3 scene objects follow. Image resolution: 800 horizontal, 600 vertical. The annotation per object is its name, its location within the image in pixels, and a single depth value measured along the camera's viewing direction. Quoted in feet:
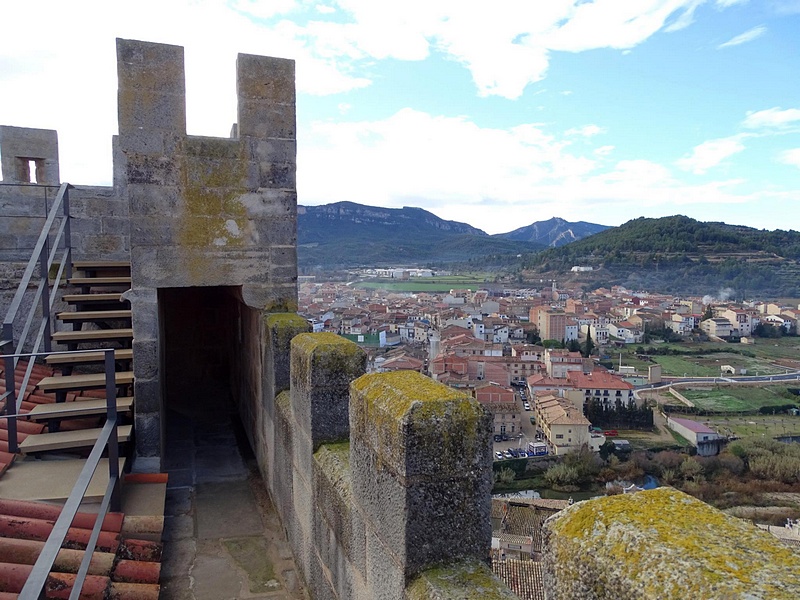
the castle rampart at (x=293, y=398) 3.55
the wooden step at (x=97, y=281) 17.95
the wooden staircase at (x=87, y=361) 13.04
